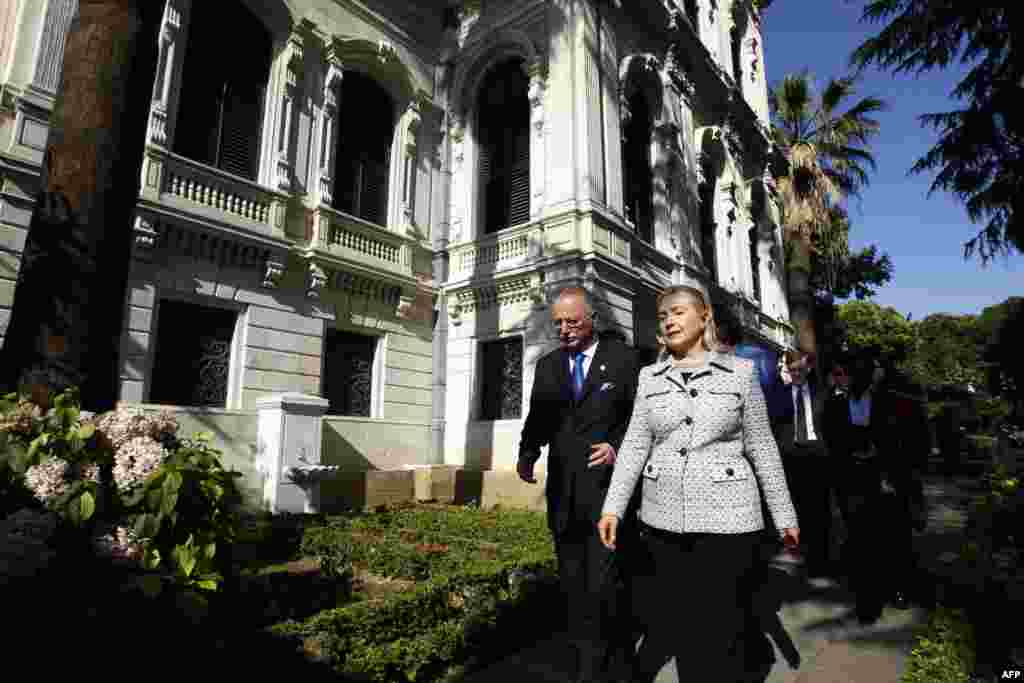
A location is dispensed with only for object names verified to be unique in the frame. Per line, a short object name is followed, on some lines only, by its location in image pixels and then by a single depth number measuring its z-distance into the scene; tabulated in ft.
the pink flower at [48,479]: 7.96
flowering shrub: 8.06
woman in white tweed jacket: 7.72
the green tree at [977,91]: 45.27
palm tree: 53.67
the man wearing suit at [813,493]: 18.25
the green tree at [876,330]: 107.34
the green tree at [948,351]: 117.60
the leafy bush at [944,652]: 10.25
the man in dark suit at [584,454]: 10.46
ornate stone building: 29.78
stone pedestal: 28.89
